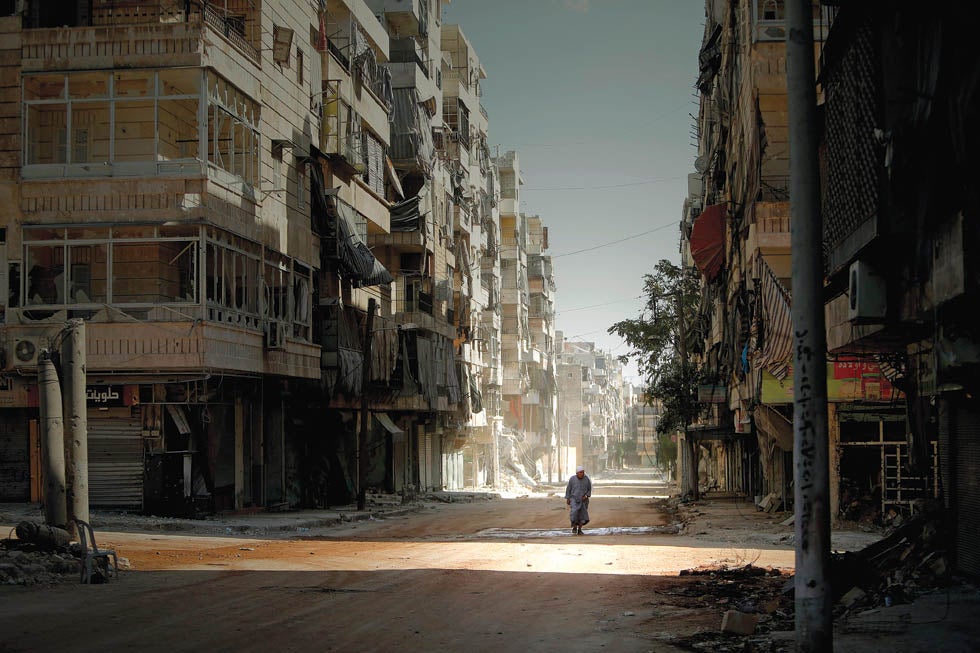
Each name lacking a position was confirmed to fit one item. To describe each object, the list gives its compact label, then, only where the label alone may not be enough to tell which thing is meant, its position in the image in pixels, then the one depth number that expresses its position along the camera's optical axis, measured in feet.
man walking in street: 80.69
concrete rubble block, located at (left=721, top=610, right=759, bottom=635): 31.71
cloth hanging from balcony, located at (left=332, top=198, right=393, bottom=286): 118.89
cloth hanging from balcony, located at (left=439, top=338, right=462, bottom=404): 166.91
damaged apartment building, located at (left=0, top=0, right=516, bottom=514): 80.94
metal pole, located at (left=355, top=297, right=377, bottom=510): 112.16
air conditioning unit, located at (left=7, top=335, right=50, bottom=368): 79.61
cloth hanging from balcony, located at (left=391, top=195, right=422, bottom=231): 153.28
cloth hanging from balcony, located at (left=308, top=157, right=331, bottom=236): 112.78
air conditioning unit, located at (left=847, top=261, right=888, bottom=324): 35.32
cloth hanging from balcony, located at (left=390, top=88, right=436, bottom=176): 158.30
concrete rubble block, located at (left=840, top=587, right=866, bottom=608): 34.65
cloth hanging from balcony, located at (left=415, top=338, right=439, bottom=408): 150.01
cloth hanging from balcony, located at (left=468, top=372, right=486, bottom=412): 200.85
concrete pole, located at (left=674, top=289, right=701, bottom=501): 134.31
